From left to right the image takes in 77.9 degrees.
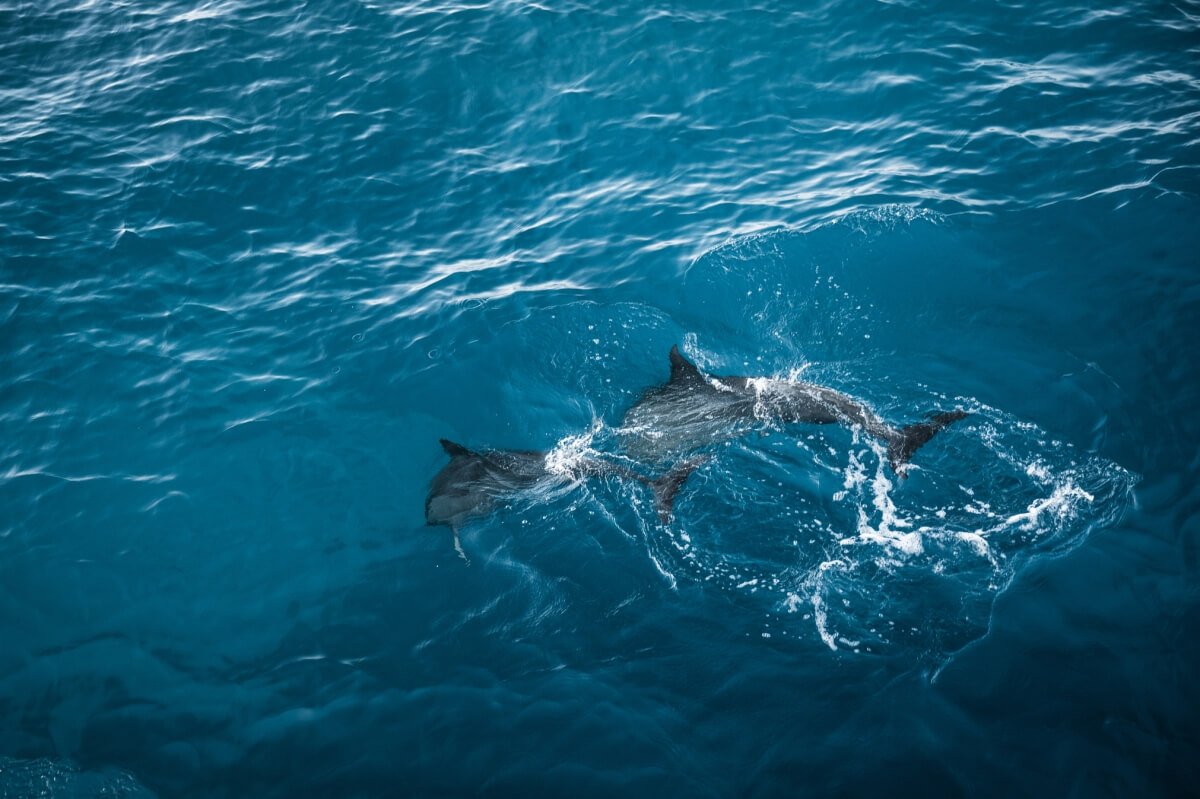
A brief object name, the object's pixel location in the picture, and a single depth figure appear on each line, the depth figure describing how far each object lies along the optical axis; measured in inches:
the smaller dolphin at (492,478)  343.0
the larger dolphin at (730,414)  346.3
